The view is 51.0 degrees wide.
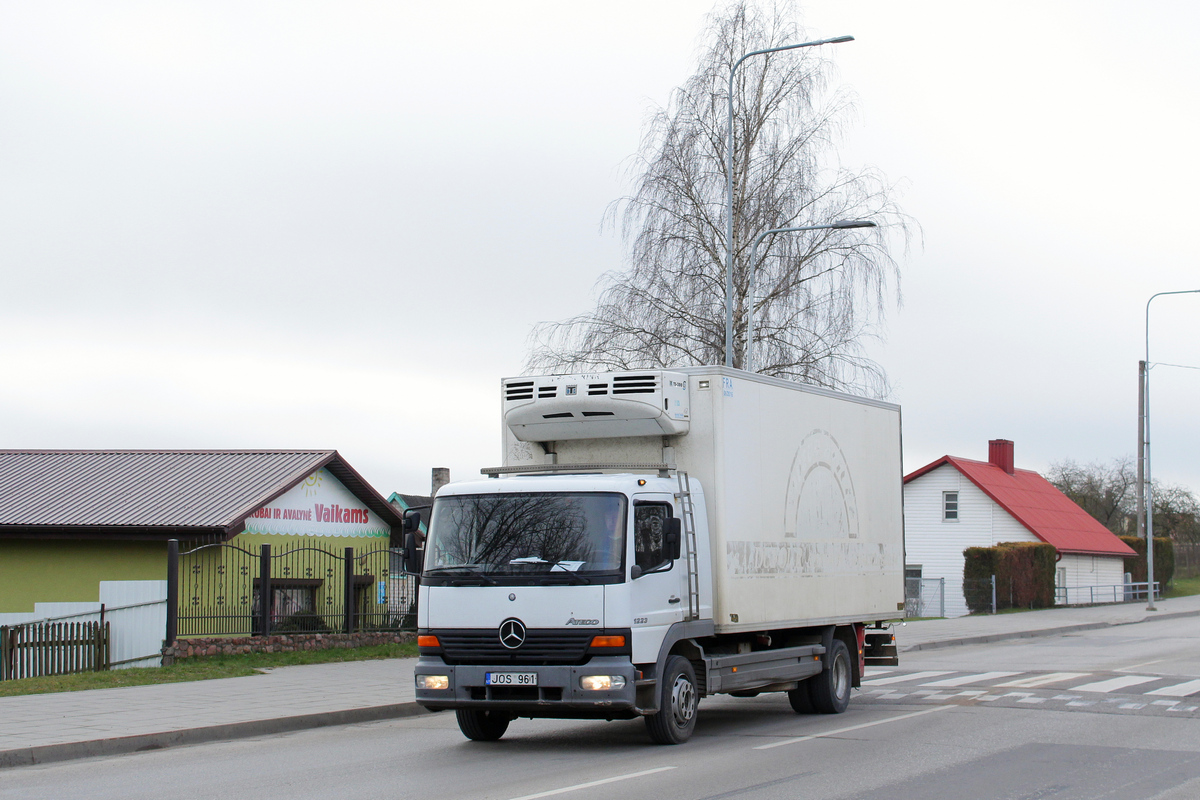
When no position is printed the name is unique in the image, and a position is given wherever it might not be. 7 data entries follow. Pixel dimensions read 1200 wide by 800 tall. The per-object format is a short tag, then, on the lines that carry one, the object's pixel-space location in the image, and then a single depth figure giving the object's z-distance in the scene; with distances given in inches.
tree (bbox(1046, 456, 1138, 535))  3181.6
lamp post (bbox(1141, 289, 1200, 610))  1716.9
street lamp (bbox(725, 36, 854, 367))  802.8
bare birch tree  1060.5
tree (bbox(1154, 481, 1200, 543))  3090.6
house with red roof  2087.8
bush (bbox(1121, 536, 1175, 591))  2345.0
